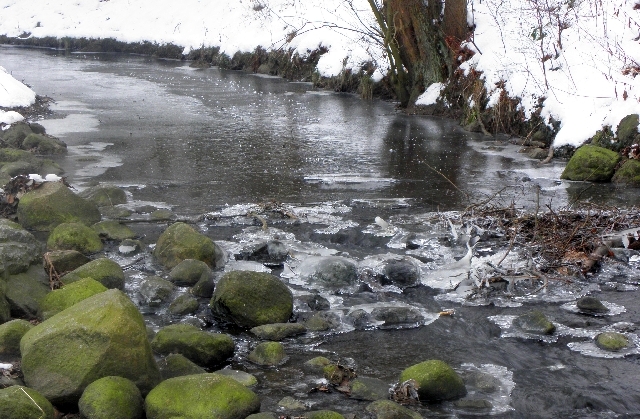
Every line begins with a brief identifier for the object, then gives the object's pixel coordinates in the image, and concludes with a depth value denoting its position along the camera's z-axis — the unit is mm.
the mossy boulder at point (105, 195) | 8922
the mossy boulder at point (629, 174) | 10156
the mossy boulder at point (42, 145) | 11844
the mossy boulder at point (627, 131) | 11117
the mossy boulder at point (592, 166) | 10391
